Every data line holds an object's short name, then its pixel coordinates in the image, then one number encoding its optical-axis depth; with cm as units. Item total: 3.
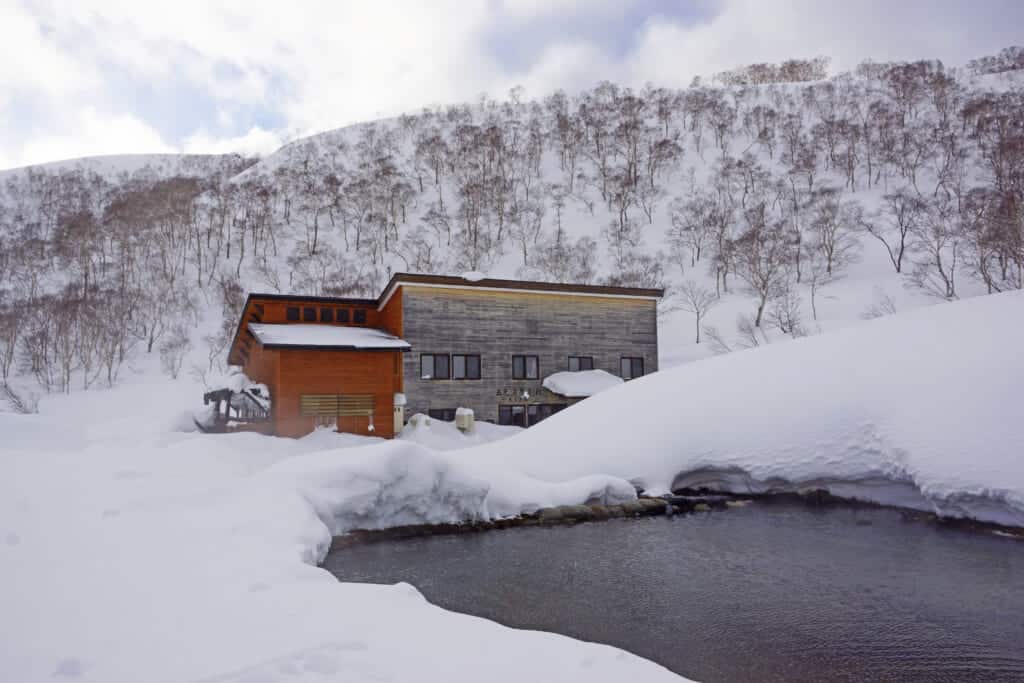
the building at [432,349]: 2178
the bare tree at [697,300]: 4517
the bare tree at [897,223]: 4691
